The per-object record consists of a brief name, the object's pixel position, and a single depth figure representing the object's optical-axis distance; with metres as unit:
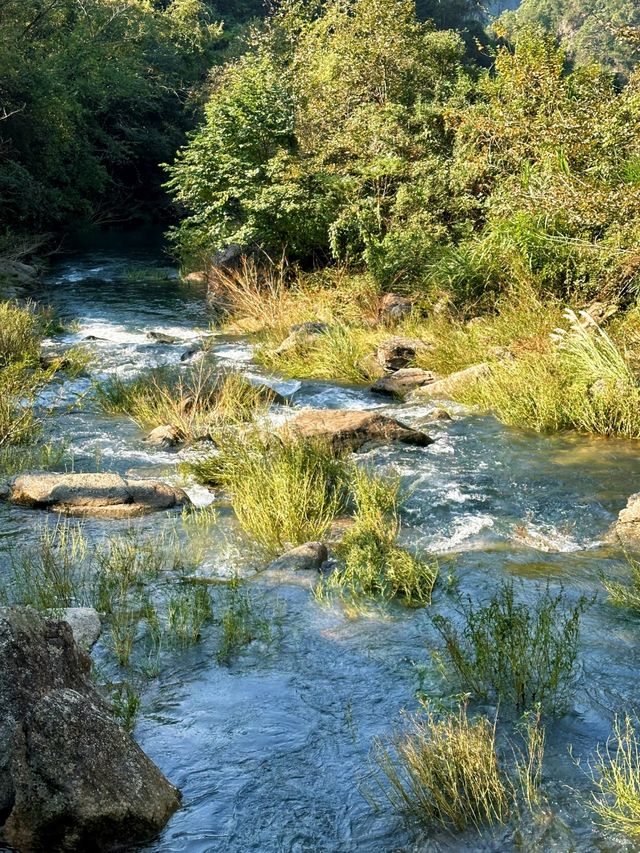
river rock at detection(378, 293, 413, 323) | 14.78
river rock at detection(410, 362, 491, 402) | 11.16
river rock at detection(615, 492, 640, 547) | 6.72
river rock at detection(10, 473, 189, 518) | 7.45
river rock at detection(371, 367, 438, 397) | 11.92
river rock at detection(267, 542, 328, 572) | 6.22
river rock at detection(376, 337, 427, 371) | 13.00
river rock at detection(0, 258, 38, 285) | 19.98
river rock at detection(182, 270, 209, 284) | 22.16
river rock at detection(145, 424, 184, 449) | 9.58
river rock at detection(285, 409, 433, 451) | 9.04
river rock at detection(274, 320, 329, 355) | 13.85
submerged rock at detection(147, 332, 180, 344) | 15.66
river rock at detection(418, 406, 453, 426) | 10.38
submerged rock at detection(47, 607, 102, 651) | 4.97
